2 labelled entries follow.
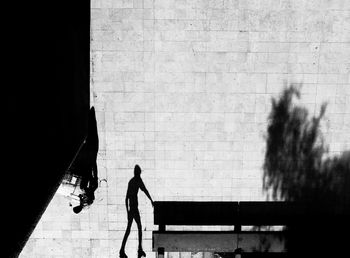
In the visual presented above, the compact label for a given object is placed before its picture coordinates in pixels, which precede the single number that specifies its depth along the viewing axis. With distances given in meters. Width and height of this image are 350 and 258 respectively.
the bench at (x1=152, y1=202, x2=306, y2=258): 10.60
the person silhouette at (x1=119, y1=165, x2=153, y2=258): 10.88
